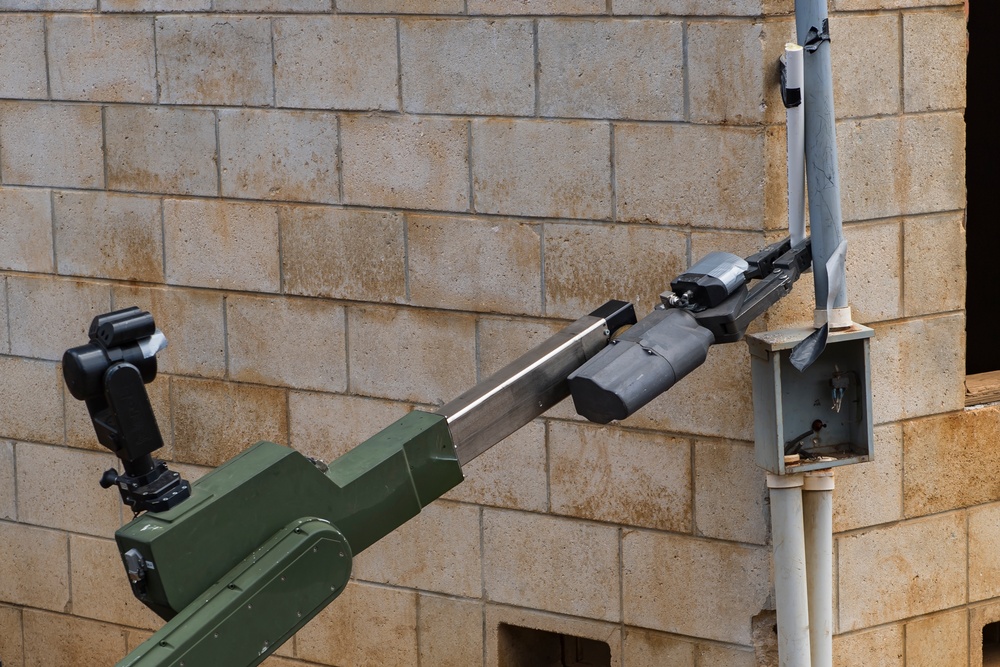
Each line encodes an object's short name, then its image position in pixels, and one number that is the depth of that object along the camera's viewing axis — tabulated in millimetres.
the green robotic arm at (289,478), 6012
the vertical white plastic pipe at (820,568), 9789
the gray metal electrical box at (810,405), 9320
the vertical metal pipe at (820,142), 8812
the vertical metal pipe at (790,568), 9609
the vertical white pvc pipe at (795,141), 8891
